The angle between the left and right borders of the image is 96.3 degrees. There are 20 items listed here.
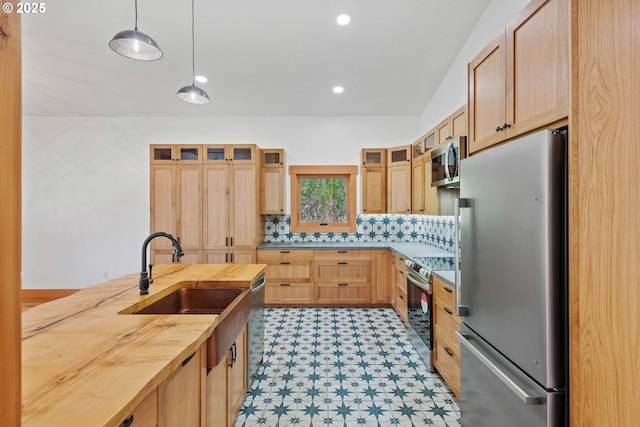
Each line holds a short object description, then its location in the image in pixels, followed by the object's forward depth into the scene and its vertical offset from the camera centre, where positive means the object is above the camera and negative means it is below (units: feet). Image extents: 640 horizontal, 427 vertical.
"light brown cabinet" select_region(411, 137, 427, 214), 11.89 +1.70
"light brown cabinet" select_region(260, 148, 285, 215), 14.73 +1.77
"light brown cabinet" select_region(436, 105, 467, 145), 8.33 +2.80
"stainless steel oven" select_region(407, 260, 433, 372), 8.25 -3.00
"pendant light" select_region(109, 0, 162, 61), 5.92 +3.67
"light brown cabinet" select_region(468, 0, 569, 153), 3.63 +2.11
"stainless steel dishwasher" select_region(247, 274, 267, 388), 7.06 -2.96
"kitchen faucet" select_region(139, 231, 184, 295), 5.57 -1.09
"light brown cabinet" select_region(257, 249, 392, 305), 13.51 -2.83
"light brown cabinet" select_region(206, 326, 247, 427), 4.57 -3.16
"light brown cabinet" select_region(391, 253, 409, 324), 11.15 -3.00
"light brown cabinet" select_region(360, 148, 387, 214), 14.49 +1.68
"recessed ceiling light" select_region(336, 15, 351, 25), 8.93 +6.17
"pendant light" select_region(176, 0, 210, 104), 8.32 +3.55
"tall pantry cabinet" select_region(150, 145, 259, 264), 13.44 +0.64
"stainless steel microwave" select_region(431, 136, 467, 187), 8.13 +1.65
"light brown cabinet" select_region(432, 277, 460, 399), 6.82 -3.11
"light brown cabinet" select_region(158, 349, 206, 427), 3.18 -2.20
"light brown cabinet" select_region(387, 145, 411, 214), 13.42 +1.70
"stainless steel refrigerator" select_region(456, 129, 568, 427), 3.55 -0.99
